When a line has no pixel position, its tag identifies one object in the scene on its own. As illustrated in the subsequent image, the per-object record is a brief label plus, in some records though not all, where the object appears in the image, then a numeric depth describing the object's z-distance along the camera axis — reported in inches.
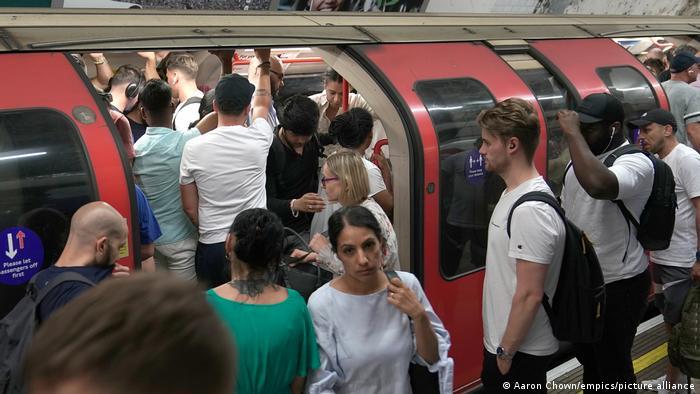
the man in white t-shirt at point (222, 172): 124.0
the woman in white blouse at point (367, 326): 91.9
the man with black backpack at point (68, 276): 77.9
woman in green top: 84.2
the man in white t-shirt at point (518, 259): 94.6
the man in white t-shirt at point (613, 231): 118.1
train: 94.5
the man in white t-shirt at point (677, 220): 149.9
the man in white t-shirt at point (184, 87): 176.6
